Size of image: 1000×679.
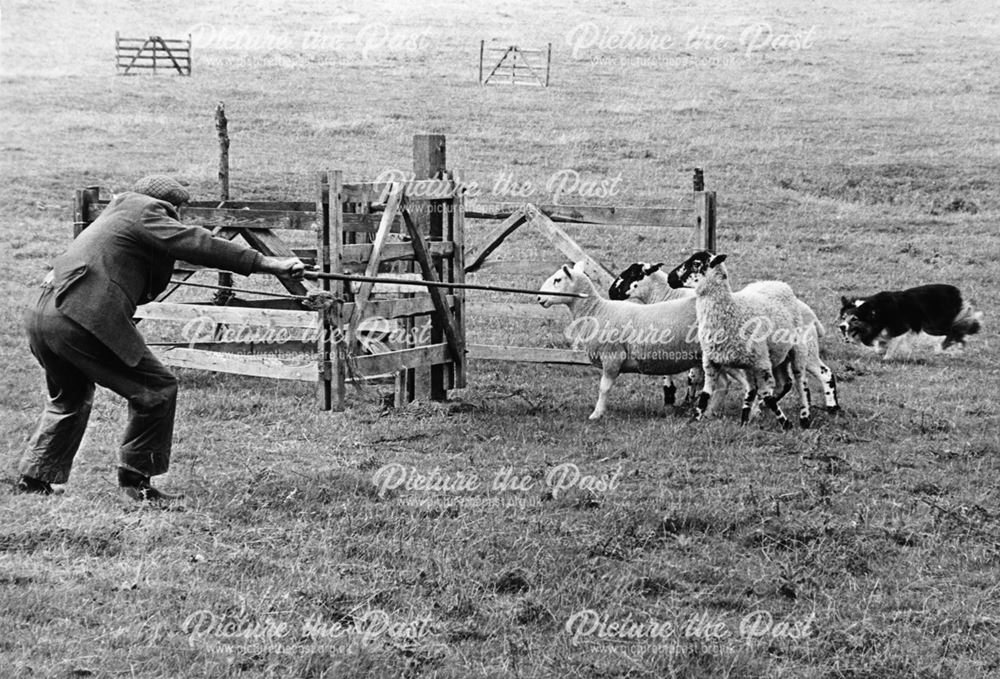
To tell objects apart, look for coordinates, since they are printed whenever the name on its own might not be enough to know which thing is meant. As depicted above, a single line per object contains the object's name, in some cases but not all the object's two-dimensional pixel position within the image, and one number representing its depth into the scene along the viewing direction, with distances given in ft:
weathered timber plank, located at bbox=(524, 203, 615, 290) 40.52
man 22.75
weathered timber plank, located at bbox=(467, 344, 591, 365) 39.86
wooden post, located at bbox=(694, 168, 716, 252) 38.63
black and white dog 46.57
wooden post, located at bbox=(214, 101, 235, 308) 47.47
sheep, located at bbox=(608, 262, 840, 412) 41.04
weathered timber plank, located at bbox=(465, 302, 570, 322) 41.98
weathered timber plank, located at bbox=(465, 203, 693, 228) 39.40
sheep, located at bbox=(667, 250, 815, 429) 34.24
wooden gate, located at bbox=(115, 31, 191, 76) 141.18
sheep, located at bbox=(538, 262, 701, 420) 36.60
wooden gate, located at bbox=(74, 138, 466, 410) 33.91
